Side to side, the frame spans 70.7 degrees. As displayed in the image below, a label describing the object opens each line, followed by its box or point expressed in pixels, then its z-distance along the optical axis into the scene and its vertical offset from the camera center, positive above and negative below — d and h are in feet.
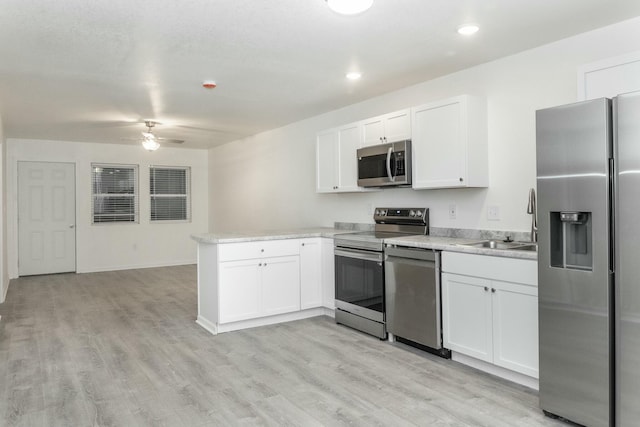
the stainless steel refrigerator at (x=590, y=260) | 6.90 -0.81
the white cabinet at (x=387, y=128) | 13.06 +2.58
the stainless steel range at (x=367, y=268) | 12.66 -1.62
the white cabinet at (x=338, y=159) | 15.10 +1.91
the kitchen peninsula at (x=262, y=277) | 13.51 -2.01
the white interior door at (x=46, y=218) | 24.56 -0.09
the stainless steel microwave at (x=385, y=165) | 12.99 +1.46
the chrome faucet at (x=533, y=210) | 10.59 +0.03
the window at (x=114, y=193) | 26.63 +1.38
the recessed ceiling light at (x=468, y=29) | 9.54 +3.93
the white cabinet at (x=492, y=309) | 9.08 -2.12
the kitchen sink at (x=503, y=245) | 10.41 -0.80
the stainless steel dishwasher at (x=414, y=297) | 11.00 -2.17
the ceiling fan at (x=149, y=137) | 19.12 +3.45
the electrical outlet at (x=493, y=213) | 11.77 -0.03
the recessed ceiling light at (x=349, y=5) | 7.17 +3.34
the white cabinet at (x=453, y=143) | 11.57 +1.84
